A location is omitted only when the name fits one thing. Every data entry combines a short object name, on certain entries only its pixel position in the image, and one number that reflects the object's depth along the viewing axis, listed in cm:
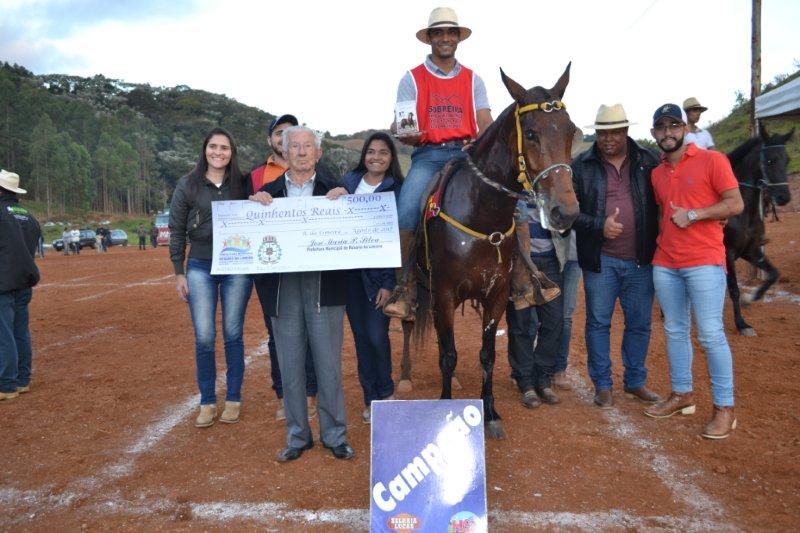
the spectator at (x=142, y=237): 3635
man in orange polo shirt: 423
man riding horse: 462
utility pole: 1128
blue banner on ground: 285
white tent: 895
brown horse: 356
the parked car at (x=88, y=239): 3738
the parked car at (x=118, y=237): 4144
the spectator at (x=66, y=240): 3224
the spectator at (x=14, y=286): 570
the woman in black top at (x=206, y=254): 459
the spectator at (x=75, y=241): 3244
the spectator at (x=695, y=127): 829
